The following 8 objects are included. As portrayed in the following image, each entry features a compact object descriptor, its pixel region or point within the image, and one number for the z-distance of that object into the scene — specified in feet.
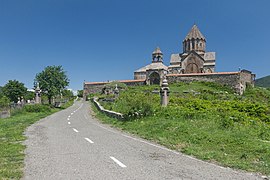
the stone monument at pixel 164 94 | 68.90
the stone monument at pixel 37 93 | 129.30
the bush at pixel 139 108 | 57.16
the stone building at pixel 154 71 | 202.69
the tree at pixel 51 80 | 136.36
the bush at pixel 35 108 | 106.73
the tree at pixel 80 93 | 286.87
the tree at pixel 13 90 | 257.96
